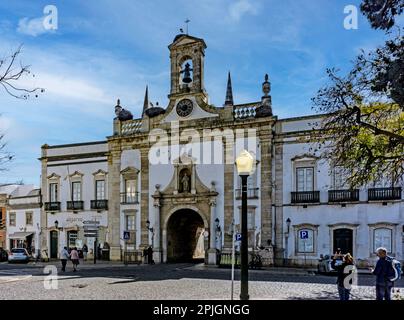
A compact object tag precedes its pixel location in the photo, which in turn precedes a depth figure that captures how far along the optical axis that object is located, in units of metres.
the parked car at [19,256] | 30.91
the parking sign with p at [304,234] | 23.16
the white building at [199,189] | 24.22
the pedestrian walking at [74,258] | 22.53
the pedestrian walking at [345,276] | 10.70
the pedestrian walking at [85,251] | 31.26
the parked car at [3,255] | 34.62
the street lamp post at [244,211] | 8.09
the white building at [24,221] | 34.97
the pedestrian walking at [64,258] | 22.64
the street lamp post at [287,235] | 25.17
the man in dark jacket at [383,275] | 9.85
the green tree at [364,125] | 11.84
